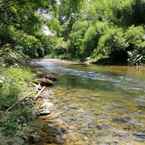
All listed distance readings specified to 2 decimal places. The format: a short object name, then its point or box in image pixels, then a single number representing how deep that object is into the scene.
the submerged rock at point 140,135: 4.35
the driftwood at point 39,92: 6.61
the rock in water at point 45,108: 5.48
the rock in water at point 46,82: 8.85
